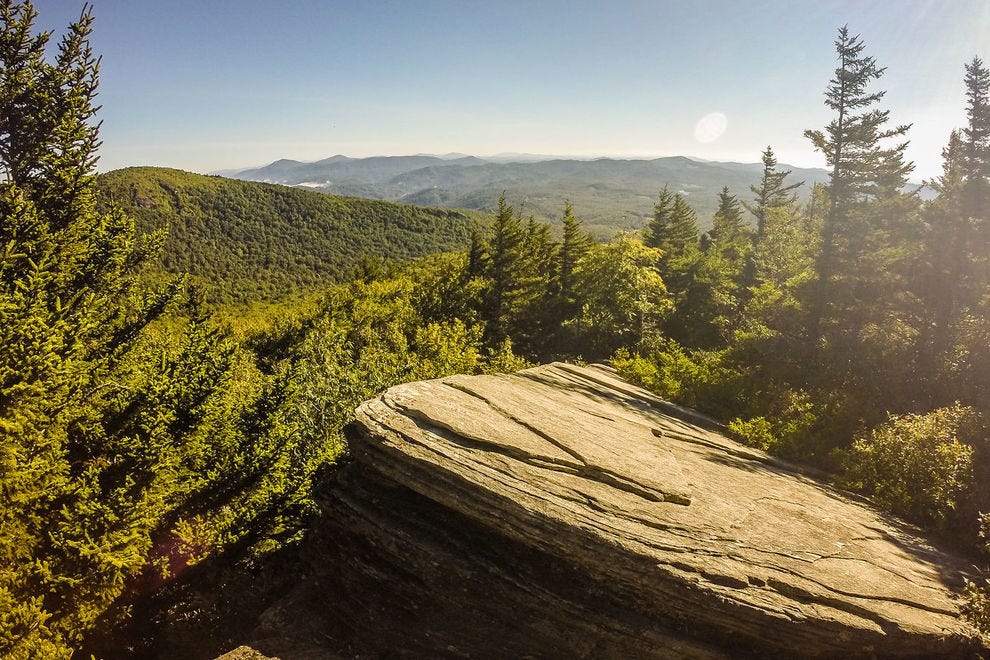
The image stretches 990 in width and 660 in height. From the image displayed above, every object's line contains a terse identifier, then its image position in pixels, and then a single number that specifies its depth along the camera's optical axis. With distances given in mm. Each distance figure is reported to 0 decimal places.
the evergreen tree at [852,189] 25609
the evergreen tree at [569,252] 36625
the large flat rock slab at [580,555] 9914
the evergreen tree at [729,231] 40078
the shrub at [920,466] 13461
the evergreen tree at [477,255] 40812
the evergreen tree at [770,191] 51938
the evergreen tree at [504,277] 36469
